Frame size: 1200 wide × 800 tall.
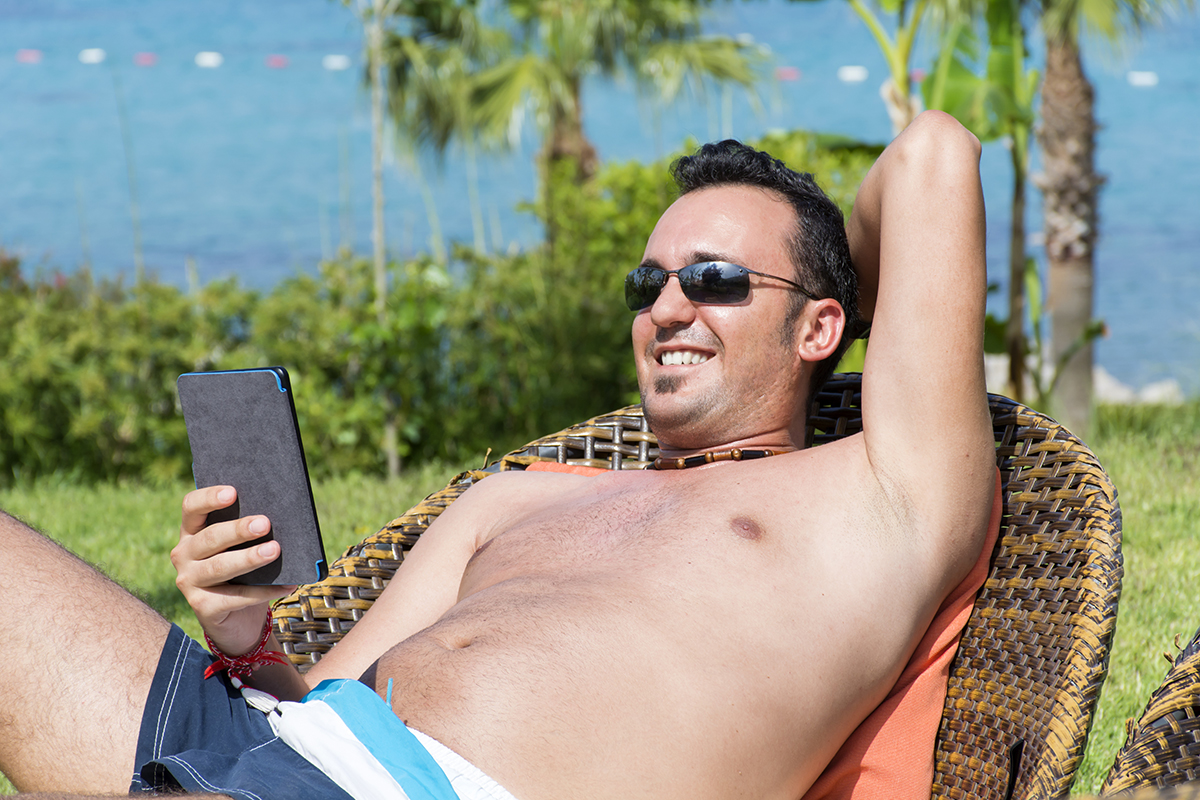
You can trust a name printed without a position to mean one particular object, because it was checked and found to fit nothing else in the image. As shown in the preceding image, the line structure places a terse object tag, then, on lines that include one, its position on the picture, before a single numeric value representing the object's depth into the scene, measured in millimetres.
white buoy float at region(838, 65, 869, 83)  30250
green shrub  5879
